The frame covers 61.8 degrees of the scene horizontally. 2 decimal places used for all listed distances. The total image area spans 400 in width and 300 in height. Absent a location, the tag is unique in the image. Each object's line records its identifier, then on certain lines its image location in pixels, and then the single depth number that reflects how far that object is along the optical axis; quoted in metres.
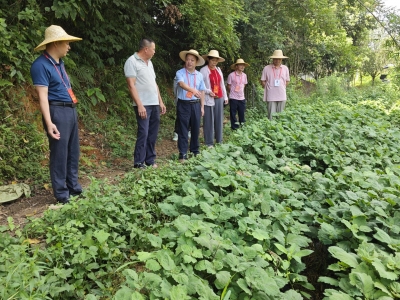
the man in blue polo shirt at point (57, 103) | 3.50
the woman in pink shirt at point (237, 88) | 7.57
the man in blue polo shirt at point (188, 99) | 5.51
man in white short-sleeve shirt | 4.74
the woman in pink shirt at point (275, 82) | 7.60
